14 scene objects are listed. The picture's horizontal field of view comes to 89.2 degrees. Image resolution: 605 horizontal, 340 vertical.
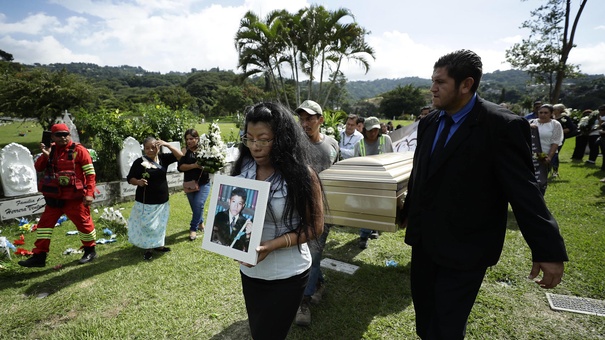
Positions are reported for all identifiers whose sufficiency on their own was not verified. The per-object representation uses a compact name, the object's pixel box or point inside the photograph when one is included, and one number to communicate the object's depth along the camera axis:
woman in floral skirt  4.23
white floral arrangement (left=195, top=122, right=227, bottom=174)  4.23
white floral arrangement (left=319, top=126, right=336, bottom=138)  8.71
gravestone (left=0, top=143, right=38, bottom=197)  5.24
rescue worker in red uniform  3.79
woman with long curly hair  1.61
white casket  2.49
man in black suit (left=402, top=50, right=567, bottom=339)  1.47
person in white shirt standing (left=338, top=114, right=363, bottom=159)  5.62
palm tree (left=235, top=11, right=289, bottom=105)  13.04
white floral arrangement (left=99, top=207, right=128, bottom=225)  5.24
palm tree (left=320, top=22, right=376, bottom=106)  13.65
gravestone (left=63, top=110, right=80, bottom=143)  8.18
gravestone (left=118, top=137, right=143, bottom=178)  6.96
